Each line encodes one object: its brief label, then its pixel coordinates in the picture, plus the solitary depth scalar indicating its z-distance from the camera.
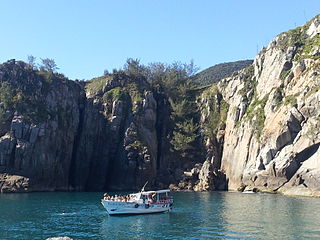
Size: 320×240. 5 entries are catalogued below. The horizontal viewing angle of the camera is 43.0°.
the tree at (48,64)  151.25
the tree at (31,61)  150.88
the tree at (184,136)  138.61
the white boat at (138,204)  67.94
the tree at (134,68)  157.00
